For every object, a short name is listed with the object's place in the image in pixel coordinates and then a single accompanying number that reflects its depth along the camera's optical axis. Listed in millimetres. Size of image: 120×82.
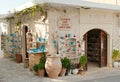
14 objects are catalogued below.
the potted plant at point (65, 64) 4555
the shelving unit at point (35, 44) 4793
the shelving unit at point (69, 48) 4814
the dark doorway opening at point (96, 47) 5674
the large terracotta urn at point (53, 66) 4325
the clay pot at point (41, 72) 4467
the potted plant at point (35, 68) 4542
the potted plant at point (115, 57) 5628
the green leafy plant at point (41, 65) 4458
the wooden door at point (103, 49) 5665
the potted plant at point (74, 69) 4748
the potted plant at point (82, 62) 4861
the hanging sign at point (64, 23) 4784
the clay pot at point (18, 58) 6454
